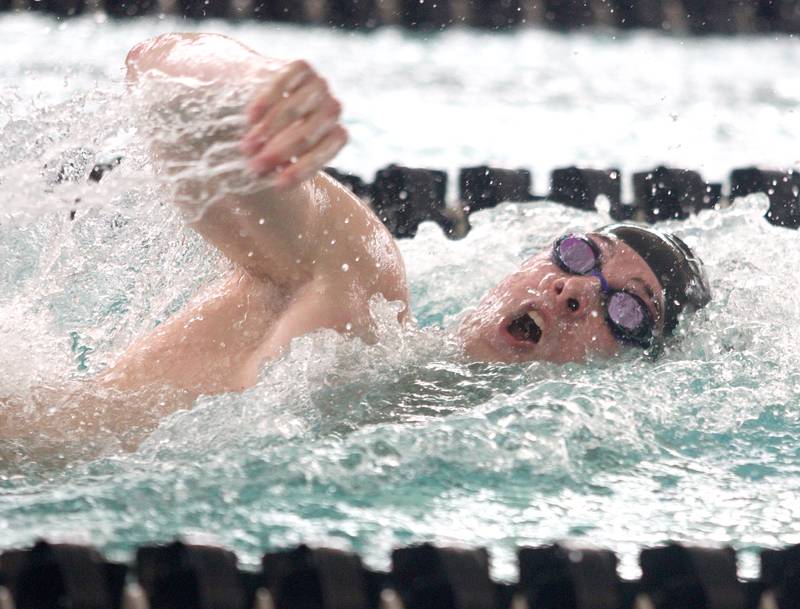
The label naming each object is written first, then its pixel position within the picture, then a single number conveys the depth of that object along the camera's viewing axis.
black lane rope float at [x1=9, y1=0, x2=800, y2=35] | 12.89
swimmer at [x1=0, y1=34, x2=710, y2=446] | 9.41
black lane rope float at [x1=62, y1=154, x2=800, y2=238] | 10.64
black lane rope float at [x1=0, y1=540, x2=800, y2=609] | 9.45
